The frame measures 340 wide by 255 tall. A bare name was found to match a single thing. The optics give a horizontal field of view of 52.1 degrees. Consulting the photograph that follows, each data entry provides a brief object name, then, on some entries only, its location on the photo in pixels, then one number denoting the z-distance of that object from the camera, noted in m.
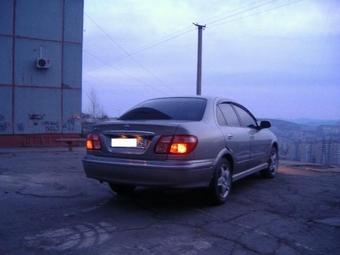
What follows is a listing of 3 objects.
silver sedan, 4.18
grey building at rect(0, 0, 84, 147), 15.95
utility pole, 19.92
